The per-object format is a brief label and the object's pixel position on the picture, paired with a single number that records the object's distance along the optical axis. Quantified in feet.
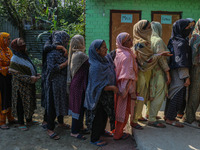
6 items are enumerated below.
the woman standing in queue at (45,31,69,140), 9.56
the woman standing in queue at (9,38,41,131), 10.51
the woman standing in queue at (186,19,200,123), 10.38
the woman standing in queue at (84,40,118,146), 8.48
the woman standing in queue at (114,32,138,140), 8.95
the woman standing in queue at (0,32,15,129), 11.02
